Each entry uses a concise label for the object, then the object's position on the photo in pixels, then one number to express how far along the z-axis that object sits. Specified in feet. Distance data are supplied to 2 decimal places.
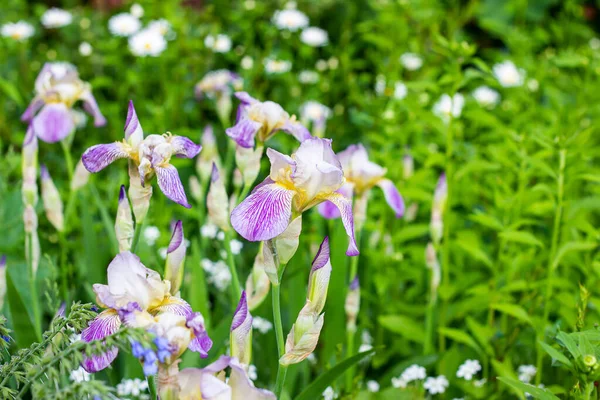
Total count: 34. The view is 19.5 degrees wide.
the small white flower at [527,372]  5.18
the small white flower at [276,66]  7.89
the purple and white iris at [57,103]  5.32
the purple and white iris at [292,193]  4.19
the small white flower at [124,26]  8.35
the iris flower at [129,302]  4.13
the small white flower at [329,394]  4.88
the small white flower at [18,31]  8.30
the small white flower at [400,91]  7.21
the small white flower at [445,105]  7.10
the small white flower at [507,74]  8.25
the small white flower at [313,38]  8.49
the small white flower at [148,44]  7.59
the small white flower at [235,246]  5.50
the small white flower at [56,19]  8.99
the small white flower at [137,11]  8.68
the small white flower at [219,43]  7.83
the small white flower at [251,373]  4.89
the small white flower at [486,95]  8.38
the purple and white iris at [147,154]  4.38
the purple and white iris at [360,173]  5.11
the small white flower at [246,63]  7.58
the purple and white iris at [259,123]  4.71
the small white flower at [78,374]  4.72
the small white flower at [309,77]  8.22
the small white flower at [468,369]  5.08
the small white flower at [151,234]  5.71
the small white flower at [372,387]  5.26
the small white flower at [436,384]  5.07
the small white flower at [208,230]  5.69
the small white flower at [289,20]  8.43
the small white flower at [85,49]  8.59
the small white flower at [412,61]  8.28
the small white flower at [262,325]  5.34
